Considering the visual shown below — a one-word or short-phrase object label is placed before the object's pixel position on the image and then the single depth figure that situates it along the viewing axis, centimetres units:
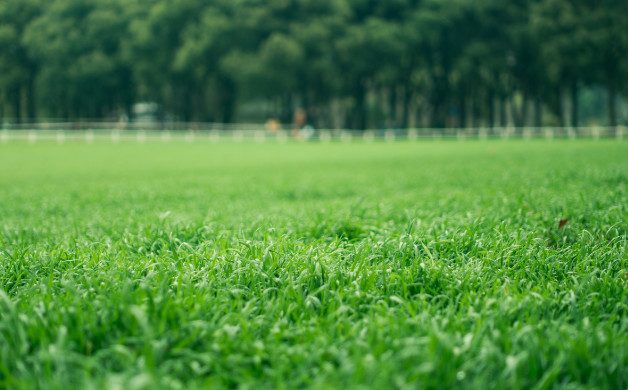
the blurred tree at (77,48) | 6175
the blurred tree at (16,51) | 6425
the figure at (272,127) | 5307
